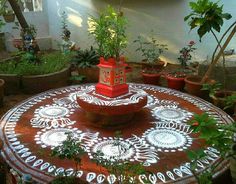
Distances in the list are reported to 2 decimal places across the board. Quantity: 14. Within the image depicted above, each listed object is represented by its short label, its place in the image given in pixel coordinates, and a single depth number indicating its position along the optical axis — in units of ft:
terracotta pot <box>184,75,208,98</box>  9.57
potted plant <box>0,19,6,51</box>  15.27
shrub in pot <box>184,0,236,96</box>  8.53
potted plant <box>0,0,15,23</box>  14.73
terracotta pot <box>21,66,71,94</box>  10.38
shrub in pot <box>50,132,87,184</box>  4.09
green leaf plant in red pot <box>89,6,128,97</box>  7.07
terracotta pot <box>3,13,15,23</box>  15.04
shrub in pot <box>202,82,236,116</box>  7.34
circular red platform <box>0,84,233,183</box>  5.35
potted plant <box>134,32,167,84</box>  11.27
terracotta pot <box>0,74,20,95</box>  10.32
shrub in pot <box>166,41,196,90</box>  10.57
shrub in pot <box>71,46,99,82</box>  11.74
